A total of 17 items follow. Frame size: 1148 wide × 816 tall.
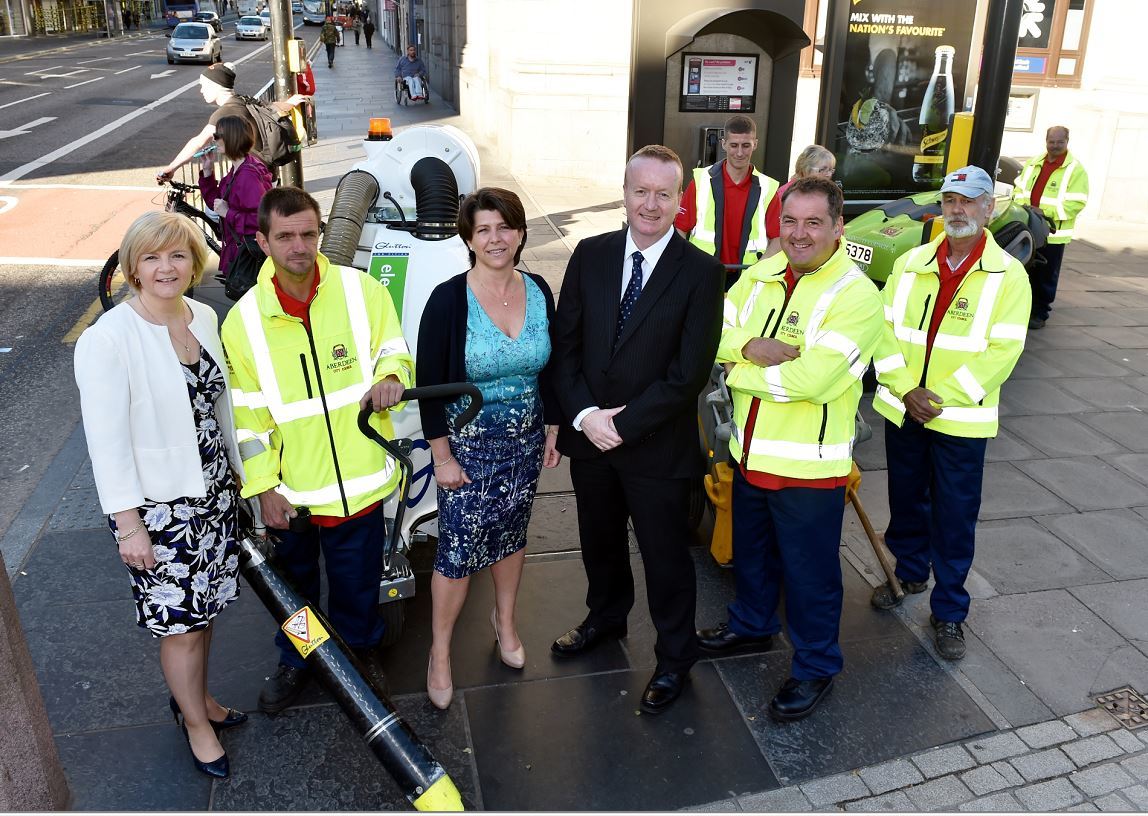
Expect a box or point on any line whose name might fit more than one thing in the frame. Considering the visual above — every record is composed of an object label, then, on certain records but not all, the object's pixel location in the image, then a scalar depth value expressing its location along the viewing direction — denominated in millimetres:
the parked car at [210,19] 56900
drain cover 3682
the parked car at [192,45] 36688
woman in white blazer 2838
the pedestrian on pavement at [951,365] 3826
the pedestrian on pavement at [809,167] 5410
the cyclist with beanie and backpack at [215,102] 6934
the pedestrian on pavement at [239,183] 6402
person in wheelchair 23500
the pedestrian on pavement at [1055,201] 9062
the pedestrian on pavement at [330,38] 35500
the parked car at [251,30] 53969
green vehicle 7625
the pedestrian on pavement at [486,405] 3311
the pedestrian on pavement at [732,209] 5734
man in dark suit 3334
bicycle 6856
